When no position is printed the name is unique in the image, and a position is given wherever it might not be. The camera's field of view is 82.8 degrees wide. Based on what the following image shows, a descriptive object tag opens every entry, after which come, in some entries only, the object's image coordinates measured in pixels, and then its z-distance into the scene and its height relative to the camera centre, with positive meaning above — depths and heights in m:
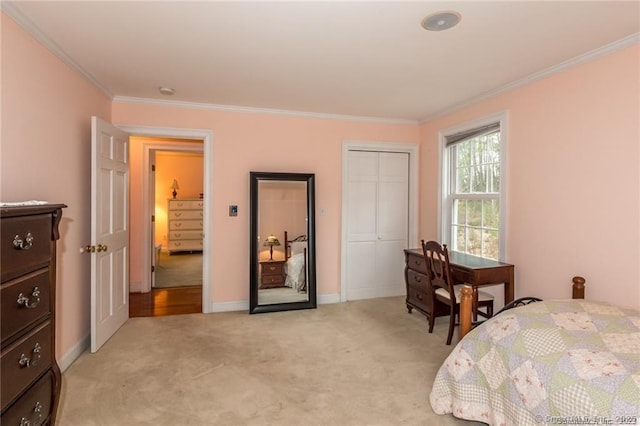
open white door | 3.07 -0.19
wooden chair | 3.30 -0.76
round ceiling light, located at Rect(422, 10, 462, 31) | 2.12 +1.15
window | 3.68 +0.22
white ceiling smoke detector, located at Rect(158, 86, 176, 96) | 3.50 +1.17
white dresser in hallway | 8.60 -0.31
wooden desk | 3.19 -0.59
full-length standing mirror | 4.16 -0.37
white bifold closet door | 4.72 -0.15
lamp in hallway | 8.78 +0.55
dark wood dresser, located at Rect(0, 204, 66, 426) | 1.44 -0.46
